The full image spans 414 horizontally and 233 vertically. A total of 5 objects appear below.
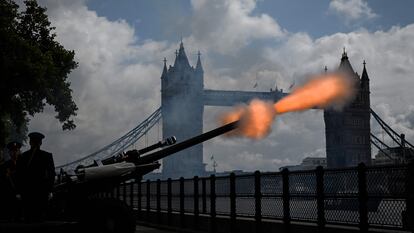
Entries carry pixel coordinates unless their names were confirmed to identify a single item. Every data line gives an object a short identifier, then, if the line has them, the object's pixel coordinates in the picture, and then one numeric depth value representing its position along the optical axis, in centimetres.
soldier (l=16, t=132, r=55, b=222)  823
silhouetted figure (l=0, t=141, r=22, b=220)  922
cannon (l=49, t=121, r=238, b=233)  812
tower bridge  15425
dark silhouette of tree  2994
